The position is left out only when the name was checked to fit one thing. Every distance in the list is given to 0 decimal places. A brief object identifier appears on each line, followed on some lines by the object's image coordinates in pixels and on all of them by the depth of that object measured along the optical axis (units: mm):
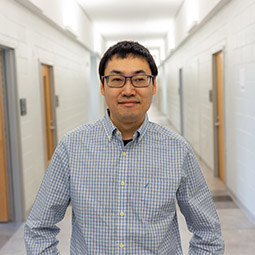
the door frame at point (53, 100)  5734
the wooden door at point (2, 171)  3775
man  1108
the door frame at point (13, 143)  3797
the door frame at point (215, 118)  5621
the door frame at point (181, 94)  9997
